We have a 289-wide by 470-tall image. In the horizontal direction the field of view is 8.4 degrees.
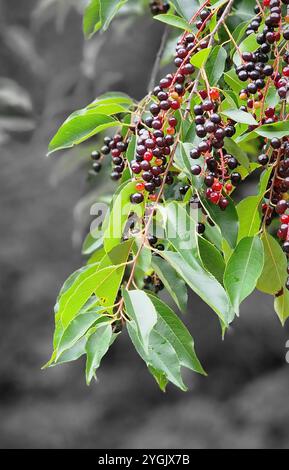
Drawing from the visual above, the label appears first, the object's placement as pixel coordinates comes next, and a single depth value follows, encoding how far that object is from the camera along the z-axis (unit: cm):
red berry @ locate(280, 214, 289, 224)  174
